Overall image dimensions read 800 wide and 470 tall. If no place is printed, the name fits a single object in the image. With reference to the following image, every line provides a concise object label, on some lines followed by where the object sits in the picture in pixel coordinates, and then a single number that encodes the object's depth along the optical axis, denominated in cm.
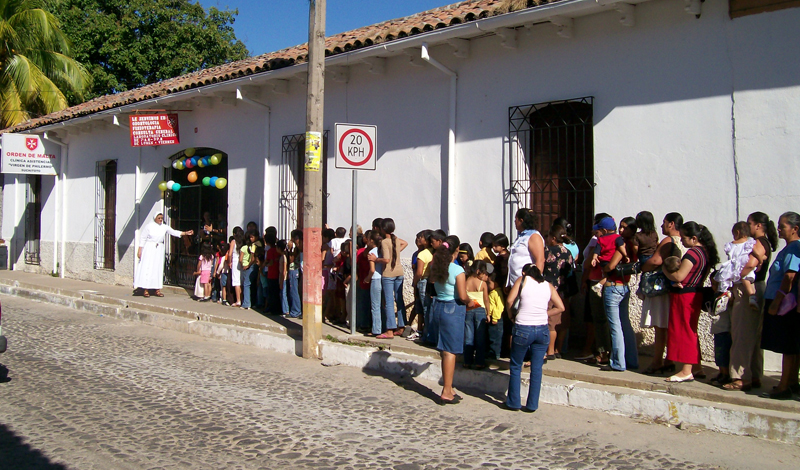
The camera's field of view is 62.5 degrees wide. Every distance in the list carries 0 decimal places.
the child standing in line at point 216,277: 1244
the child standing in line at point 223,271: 1207
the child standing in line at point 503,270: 739
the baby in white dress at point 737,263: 574
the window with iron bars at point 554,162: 815
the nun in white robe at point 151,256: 1332
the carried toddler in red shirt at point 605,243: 673
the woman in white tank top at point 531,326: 579
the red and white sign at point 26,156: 1695
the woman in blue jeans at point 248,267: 1145
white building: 680
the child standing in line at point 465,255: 777
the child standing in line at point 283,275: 1055
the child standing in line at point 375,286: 876
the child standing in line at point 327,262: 998
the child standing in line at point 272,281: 1099
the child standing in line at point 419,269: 804
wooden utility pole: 827
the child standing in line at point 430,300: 709
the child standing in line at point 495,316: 719
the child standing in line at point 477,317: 687
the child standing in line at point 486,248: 766
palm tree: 1845
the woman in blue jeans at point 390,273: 862
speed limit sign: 820
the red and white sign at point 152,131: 1376
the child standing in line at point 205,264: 1255
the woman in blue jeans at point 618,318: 655
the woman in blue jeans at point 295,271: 1030
